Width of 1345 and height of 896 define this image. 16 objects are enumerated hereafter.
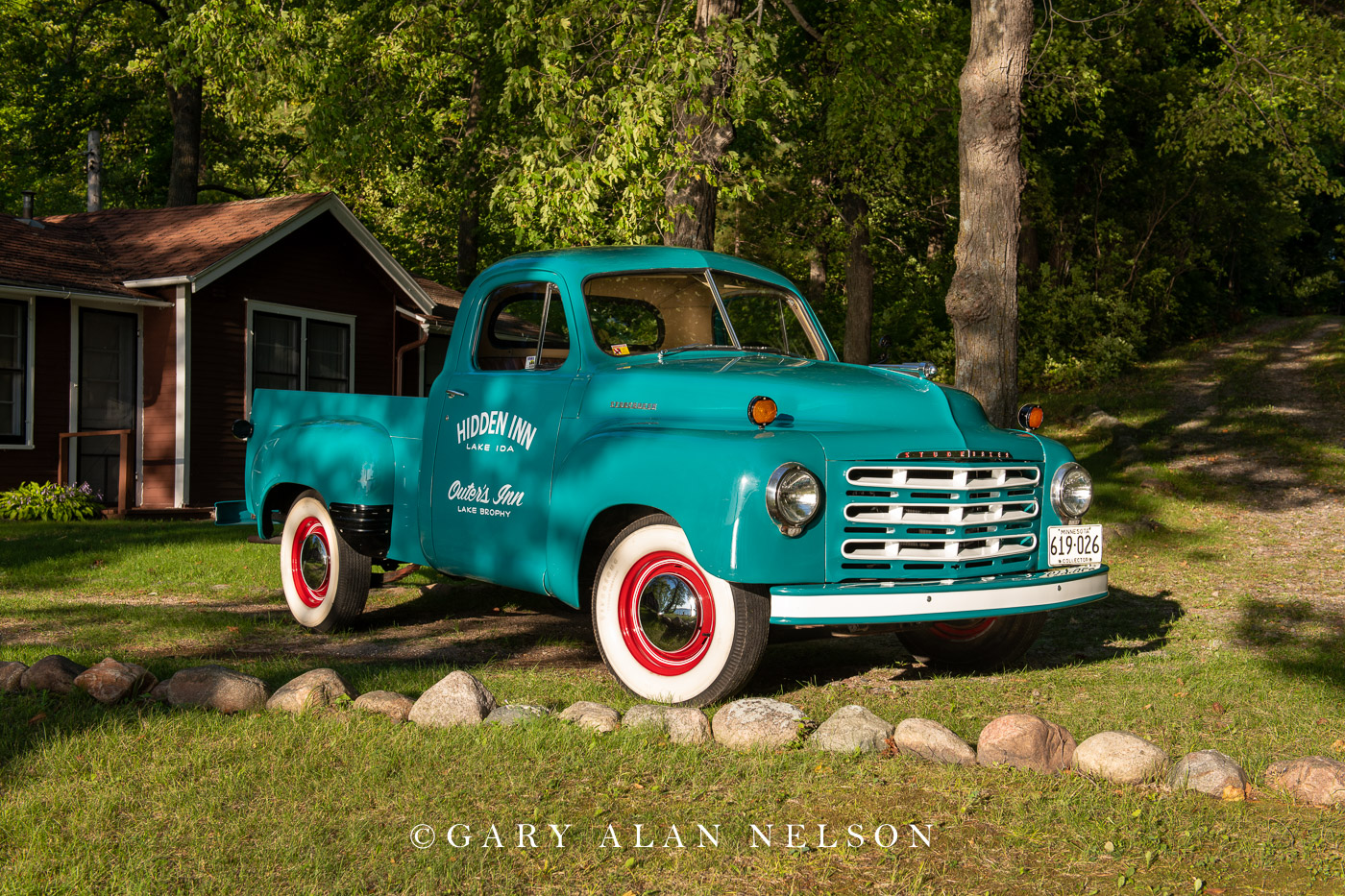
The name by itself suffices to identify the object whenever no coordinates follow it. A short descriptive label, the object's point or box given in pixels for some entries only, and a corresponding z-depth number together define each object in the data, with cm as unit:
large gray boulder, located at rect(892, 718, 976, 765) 443
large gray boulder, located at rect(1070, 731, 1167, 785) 425
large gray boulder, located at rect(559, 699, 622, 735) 472
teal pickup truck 501
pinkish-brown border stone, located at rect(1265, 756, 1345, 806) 407
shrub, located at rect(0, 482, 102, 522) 1448
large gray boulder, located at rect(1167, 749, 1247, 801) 412
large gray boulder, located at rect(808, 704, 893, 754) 452
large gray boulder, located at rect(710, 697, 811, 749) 458
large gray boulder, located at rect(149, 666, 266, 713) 498
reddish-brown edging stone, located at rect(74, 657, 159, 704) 505
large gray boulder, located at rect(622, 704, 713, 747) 466
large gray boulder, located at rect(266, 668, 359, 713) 497
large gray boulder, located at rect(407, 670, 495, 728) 482
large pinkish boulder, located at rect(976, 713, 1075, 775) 438
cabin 1541
